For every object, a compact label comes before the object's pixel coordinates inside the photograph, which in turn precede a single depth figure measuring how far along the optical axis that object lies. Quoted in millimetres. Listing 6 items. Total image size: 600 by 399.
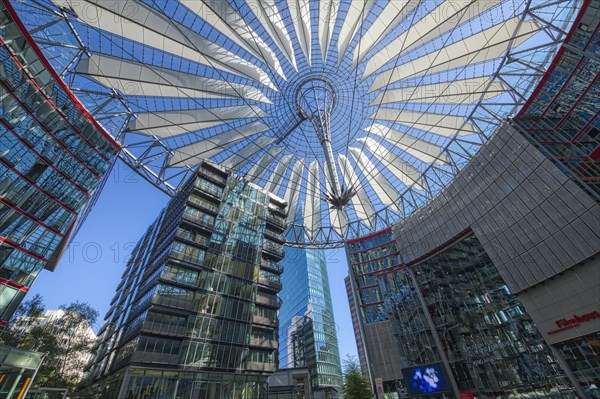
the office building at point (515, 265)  22031
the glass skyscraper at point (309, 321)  61344
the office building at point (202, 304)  26844
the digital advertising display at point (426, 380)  31750
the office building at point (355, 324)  121200
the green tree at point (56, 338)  29109
